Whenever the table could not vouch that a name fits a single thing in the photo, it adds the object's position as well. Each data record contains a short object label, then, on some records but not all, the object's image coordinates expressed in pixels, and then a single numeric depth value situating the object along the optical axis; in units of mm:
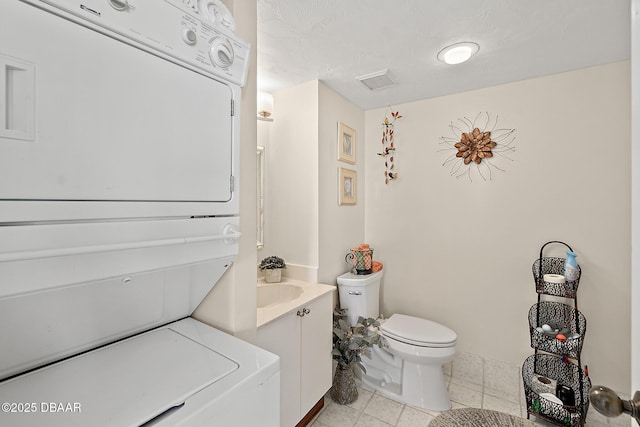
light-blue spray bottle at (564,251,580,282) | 1861
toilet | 2008
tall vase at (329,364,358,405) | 2070
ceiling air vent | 2059
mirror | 2346
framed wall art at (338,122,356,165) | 2447
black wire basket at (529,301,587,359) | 1793
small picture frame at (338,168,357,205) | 2463
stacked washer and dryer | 569
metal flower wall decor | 2252
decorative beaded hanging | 2701
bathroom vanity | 1529
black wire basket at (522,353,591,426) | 1748
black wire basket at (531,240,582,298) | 1862
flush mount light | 1712
